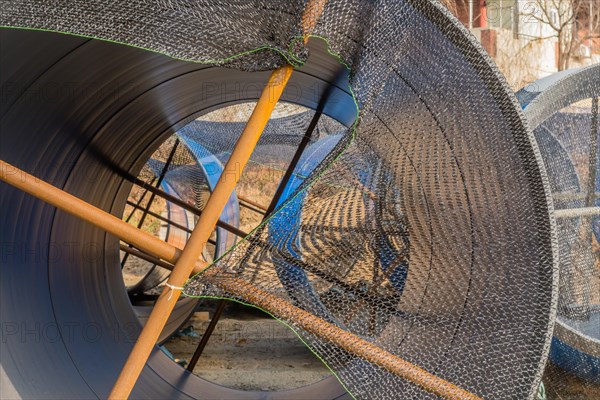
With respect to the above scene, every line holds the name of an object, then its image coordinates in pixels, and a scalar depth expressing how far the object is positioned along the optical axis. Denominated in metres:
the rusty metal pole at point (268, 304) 3.27
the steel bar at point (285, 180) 6.68
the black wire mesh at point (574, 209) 6.83
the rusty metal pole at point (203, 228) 3.18
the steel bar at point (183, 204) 7.69
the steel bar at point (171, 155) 9.21
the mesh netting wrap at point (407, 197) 3.06
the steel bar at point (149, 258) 8.30
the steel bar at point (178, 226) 10.91
